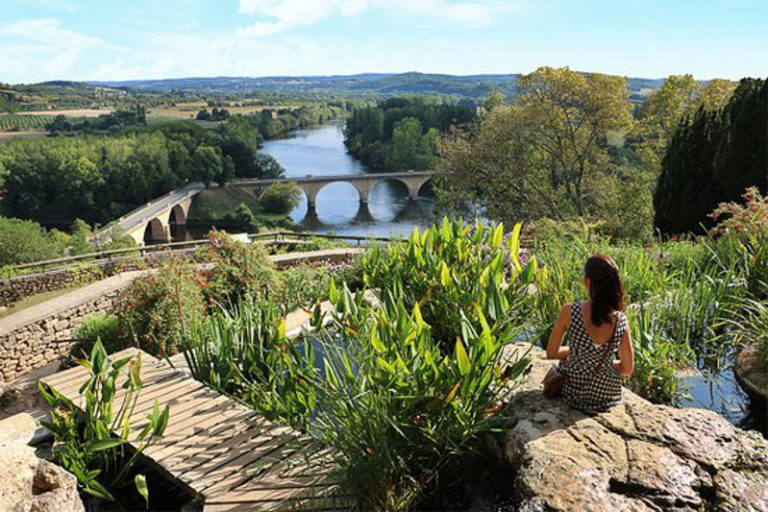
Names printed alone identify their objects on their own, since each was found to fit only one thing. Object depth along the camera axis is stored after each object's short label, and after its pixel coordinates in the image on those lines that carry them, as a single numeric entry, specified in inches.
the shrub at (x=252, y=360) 134.2
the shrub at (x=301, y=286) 263.3
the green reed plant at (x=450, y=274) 149.6
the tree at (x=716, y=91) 761.0
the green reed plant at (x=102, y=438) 122.0
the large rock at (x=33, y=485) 92.2
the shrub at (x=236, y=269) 274.4
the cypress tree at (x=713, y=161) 432.8
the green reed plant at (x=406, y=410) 102.2
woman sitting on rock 113.2
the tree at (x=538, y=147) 710.5
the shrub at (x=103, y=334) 241.3
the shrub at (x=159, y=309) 225.9
